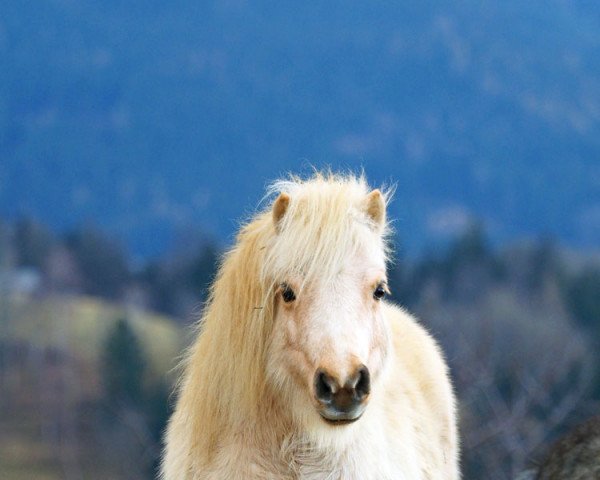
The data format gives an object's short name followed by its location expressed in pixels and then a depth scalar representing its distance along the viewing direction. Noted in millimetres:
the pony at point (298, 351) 9109
